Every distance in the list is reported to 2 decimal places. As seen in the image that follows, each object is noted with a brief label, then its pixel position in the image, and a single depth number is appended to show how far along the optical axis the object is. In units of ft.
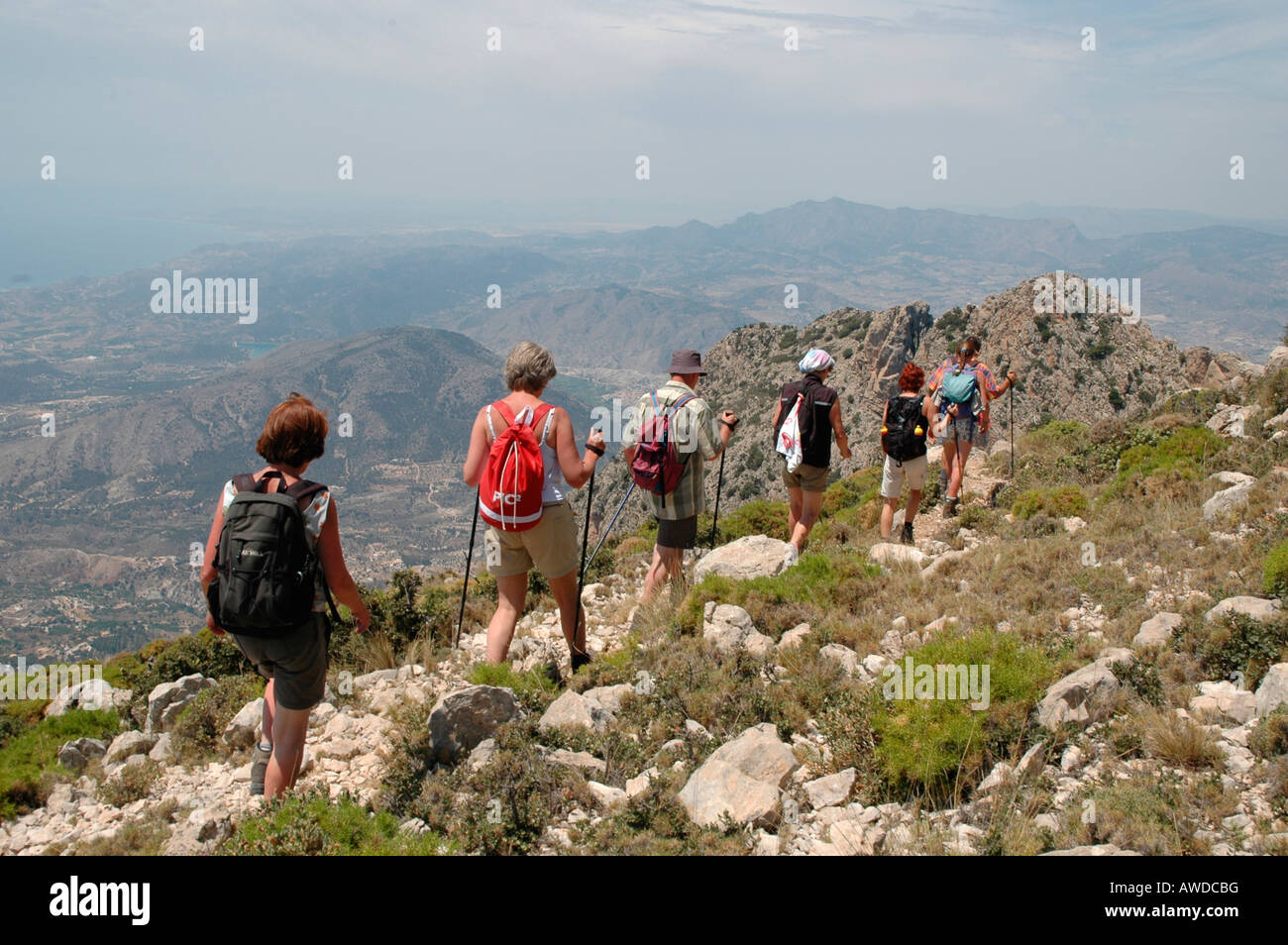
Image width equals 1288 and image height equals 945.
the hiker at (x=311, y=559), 11.58
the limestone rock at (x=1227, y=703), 13.12
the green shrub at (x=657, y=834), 11.09
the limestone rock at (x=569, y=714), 15.58
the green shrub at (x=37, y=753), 16.10
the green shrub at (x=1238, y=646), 14.21
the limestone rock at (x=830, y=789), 12.53
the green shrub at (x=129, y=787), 15.49
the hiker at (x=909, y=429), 27.66
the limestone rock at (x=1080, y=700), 13.47
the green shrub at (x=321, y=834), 11.06
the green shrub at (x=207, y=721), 17.11
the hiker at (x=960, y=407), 31.30
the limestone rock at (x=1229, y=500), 23.10
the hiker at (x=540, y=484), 16.07
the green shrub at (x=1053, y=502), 29.45
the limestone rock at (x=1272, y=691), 12.80
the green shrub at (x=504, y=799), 11.62
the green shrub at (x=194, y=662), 23.39
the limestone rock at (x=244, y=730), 16.76
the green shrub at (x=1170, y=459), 30.17
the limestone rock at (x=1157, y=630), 15.84
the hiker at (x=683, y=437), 19.84
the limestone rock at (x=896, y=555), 24.02
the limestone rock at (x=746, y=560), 24.94
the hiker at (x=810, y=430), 24.54
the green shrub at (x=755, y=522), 38.29
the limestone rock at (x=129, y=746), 17.92
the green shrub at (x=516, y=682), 16.90
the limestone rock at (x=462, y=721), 14.76
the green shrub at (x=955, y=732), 12.71
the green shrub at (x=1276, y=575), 16.25
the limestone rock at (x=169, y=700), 19.15
